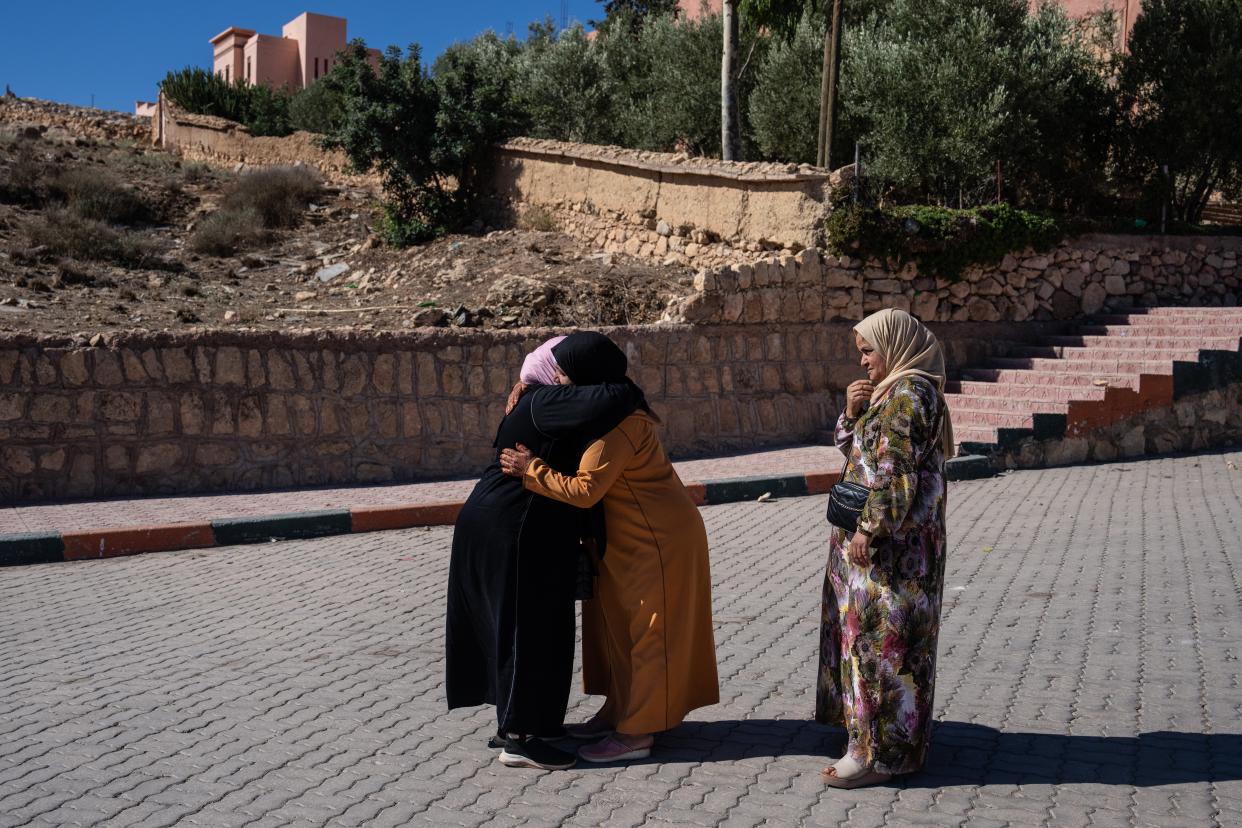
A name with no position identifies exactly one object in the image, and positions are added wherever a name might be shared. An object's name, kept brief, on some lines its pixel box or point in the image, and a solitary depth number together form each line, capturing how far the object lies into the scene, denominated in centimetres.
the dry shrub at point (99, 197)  2025
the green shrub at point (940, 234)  1459
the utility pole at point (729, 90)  1783
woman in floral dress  397
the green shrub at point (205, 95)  3334
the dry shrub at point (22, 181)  2045
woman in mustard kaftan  424
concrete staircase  1302
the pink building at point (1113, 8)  2520
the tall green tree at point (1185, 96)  1836
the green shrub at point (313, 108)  3247
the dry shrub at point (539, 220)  1844
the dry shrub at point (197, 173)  2438
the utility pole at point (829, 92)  1725
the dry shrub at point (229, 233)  1923
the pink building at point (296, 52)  4272
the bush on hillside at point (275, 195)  2128
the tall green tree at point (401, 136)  1956
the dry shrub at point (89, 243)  1750
